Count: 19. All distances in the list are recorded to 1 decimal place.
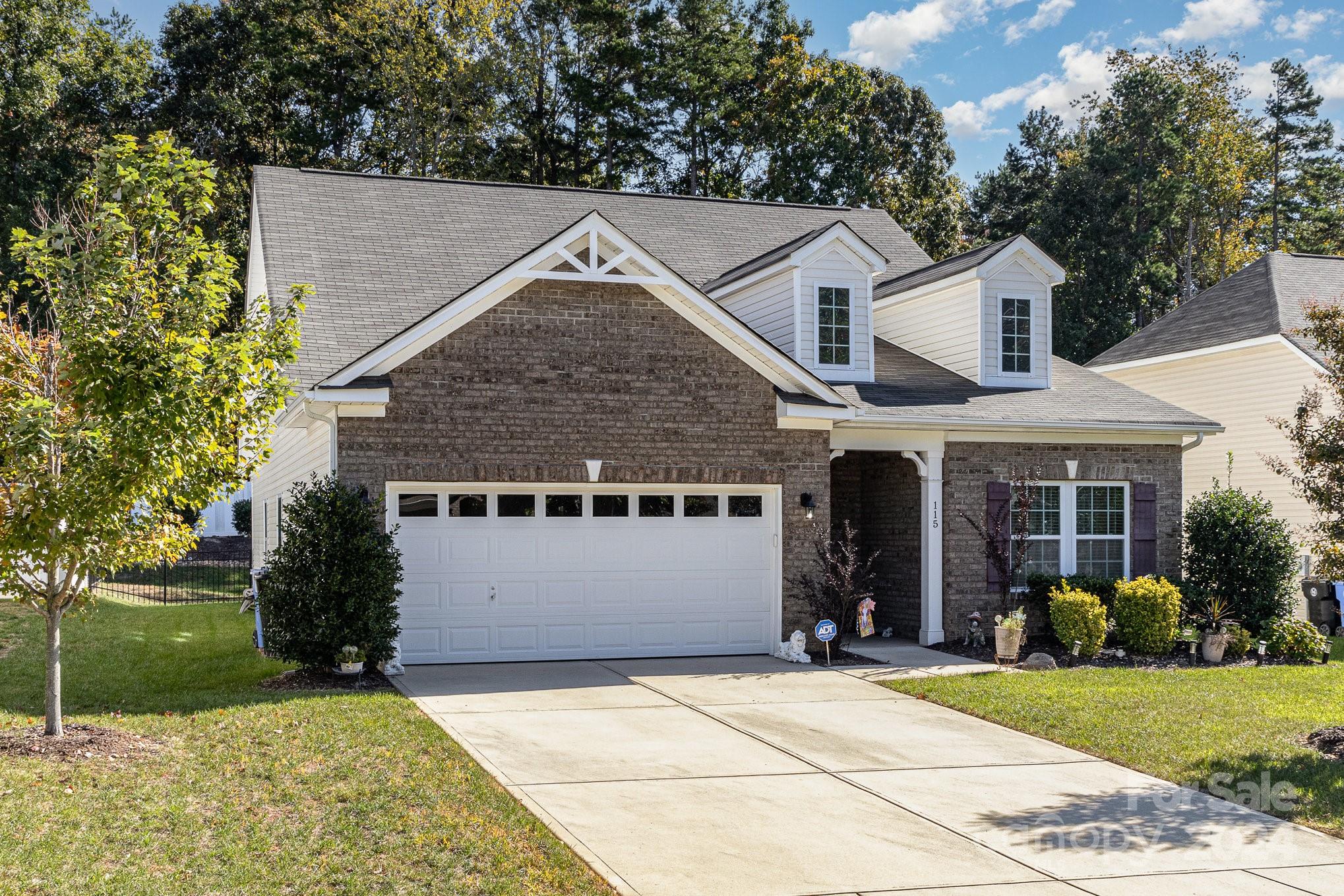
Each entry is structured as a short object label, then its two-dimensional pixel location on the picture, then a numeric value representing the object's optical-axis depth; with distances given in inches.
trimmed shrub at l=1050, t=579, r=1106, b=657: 617.0
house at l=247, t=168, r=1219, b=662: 558.9
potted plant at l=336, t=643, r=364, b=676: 501.0
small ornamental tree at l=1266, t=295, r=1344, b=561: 421.4
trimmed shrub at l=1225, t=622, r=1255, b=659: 637.9
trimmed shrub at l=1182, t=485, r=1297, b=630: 661.3
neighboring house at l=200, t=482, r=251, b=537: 1614.4
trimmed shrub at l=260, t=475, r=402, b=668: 502.6
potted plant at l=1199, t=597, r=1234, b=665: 633.6
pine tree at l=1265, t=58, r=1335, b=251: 1834.4
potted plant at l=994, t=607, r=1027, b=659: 592.7
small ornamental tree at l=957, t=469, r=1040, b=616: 647.8
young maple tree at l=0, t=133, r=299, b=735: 346.6
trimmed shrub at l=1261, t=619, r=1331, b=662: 637.3
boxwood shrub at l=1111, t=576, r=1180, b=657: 631.8
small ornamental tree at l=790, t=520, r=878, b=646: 601.0
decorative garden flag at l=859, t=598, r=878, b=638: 623.8
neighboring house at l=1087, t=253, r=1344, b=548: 879.7
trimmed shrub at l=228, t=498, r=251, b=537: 1475.1
